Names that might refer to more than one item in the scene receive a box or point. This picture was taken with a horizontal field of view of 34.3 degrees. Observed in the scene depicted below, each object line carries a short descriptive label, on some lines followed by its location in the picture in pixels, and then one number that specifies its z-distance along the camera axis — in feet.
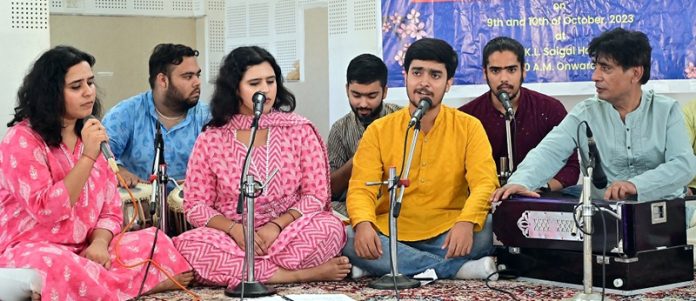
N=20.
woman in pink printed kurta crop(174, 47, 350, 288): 17.33
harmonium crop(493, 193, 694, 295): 15.78
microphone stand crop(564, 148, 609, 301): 13.79
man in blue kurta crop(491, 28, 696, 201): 17.49
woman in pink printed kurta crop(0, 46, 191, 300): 15.40
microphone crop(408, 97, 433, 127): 15.37
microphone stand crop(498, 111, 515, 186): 18.22
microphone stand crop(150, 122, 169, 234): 16.51
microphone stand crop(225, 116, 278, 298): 14.97
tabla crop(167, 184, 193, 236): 18.86
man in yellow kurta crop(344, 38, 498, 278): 17.67
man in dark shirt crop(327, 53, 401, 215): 20.86
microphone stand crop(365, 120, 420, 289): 15.43
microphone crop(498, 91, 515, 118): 17.76
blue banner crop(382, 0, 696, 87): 22.15
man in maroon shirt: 19.89
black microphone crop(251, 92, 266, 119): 15.19
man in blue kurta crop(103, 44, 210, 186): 21.21
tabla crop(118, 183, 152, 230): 18.30
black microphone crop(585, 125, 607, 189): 14.70
